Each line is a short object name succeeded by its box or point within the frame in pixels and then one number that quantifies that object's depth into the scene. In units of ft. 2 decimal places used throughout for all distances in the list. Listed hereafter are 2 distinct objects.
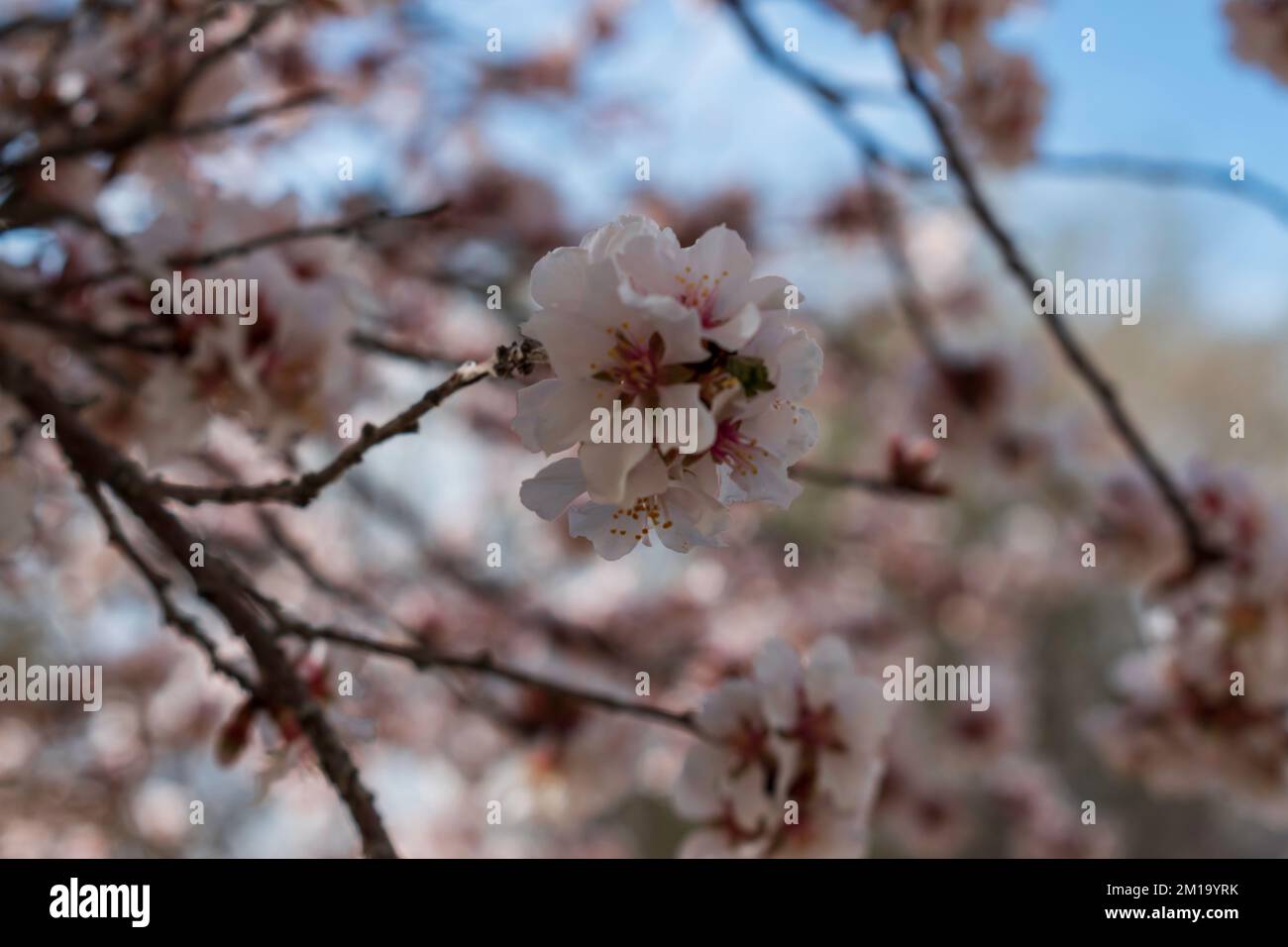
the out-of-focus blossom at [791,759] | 2.75
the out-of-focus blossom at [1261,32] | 3.99
